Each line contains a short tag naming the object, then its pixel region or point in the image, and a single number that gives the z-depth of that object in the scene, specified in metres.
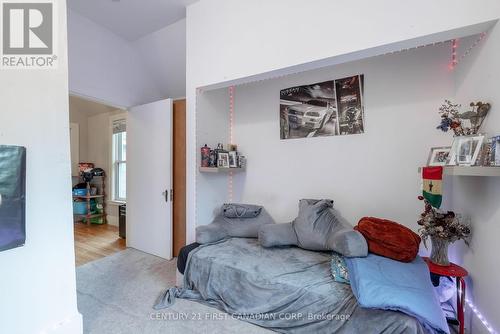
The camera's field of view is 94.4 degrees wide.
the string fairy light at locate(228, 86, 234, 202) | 3.19
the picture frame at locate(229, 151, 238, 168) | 2.88
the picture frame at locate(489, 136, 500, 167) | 1.30
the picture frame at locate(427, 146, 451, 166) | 1.77
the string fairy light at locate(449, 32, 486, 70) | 1.75
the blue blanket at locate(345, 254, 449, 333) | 1.34
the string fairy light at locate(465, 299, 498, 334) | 1.43
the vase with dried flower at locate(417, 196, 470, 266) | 1.69
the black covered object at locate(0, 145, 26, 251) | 1.32
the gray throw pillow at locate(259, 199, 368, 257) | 2.28
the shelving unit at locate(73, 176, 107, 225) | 4.91
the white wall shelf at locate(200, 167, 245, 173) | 2.55
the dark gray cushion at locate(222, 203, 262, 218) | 2.78
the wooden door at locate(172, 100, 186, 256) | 3.20
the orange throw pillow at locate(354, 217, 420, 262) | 1.76
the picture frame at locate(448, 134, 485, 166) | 1.40
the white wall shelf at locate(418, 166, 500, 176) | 1.26
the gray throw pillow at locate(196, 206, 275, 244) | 2.52
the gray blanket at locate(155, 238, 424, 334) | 1.53
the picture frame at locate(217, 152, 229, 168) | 2.72
